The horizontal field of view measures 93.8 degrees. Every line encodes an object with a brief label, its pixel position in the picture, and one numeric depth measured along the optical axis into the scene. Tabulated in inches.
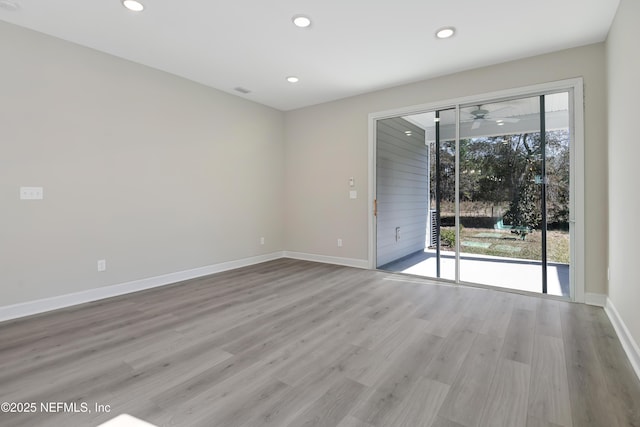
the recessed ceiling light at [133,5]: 105.0
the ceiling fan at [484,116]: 151.0
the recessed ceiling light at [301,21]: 114.1
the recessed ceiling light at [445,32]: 120.8
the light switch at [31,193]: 118.5
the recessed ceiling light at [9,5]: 104.0
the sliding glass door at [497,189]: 139.9
